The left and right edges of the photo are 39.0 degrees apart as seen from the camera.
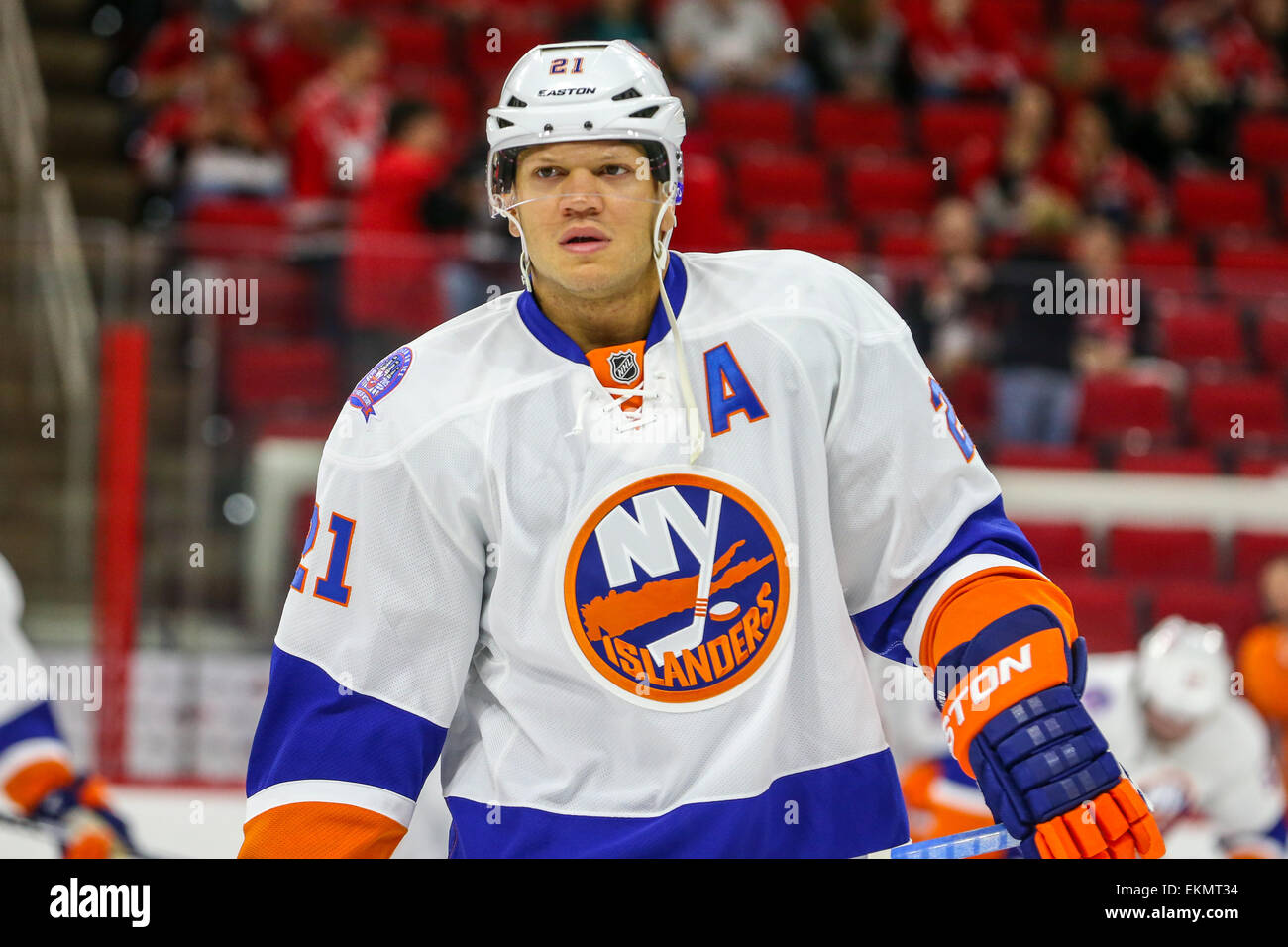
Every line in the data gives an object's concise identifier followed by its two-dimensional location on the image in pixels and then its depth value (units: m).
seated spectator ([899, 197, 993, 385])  5.46
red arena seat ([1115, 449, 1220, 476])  5.55
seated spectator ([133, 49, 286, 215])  6.14
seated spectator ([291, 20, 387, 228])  6.25
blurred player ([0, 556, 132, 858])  3.47
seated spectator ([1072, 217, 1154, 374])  5.66
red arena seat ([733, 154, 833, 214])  7.37
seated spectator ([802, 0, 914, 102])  7.89
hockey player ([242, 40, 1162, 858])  2.09
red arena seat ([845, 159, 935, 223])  7.54
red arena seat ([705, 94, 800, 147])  7.66
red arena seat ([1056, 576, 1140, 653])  5.30
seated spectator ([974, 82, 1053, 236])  7.22
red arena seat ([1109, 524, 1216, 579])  5.40
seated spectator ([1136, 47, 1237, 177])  8.17
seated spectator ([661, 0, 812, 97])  7.52
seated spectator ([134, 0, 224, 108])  6.75
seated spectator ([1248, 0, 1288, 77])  9.00
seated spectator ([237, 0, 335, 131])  7.04
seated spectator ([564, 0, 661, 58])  7.07
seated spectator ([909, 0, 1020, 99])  8.16
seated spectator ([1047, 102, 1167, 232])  7.61
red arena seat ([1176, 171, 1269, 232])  8.07
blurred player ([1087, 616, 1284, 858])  4.48
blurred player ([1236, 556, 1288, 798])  5.33
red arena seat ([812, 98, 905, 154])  7.92
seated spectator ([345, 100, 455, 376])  5.07
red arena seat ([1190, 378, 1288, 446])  5.59
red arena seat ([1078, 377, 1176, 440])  5.70
